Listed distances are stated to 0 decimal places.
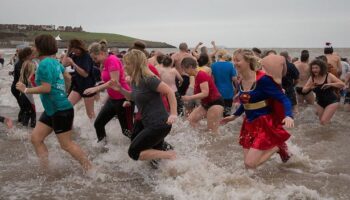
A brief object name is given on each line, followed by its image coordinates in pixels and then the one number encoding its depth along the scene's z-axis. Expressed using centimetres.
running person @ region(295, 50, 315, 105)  1170
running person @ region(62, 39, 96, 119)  763
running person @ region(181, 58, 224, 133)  710
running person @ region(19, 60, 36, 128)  964
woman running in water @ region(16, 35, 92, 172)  516
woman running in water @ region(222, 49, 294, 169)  525
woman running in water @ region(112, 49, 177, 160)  510
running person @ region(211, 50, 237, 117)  881
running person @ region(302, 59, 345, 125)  865
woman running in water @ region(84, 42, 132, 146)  642
